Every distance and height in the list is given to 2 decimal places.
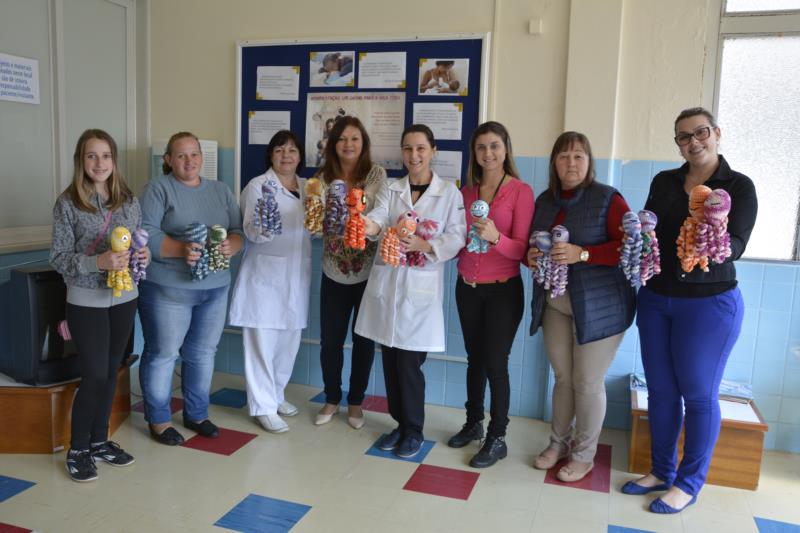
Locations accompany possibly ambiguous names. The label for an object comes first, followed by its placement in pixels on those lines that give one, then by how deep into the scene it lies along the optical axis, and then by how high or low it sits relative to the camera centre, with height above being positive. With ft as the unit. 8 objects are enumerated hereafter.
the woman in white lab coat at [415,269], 9.45 -1.38
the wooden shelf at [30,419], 9.74 -3.80
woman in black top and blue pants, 8.15 -1.68
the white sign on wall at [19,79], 11.34 +1.32
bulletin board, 11.78 +1.44
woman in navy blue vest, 8.78 -1.50
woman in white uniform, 10.41 -1.89
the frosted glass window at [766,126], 10.65 +1.00
